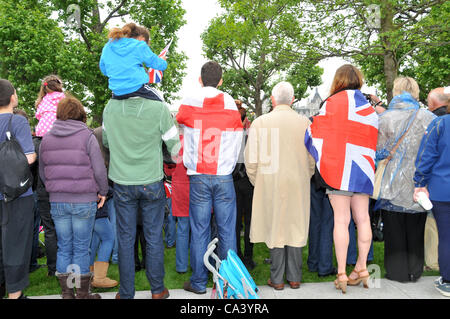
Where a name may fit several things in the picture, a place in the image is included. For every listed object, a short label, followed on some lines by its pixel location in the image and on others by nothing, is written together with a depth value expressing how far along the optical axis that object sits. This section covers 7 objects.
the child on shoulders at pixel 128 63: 3.41
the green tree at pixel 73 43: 15.94
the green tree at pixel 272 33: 11.56
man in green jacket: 3.39
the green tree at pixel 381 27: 8.85
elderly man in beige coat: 3.77
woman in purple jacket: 3.40
